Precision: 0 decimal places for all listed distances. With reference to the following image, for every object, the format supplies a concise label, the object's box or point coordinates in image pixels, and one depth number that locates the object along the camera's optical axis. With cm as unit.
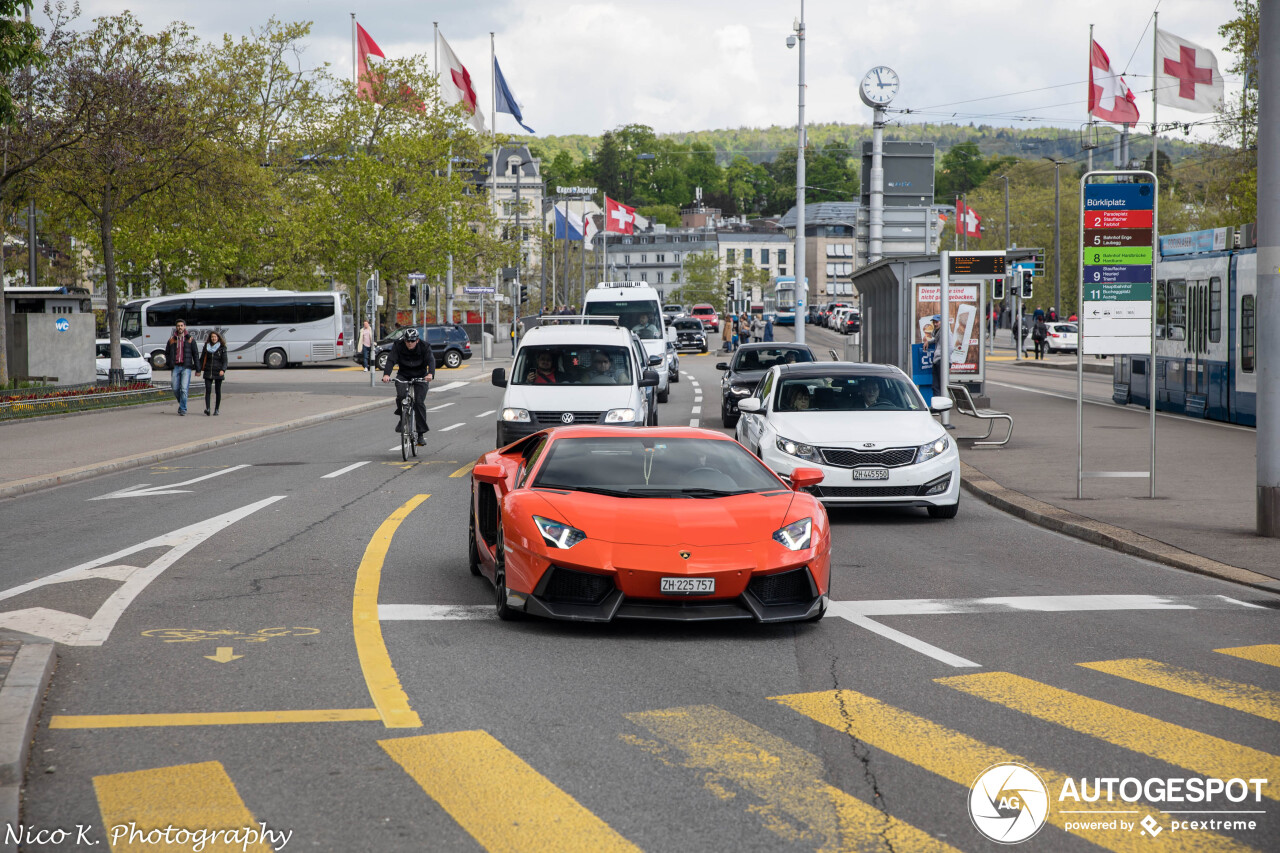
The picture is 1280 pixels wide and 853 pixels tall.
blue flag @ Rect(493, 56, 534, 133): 5741
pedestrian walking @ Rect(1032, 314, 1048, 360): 6184
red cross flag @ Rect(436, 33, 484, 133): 5765
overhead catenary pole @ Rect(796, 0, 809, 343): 4009
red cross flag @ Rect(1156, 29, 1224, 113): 3931
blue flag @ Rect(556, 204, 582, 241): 8412
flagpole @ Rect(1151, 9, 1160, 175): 3950
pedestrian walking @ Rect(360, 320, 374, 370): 4300
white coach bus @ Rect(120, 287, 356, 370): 5759
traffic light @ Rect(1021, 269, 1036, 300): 5572
